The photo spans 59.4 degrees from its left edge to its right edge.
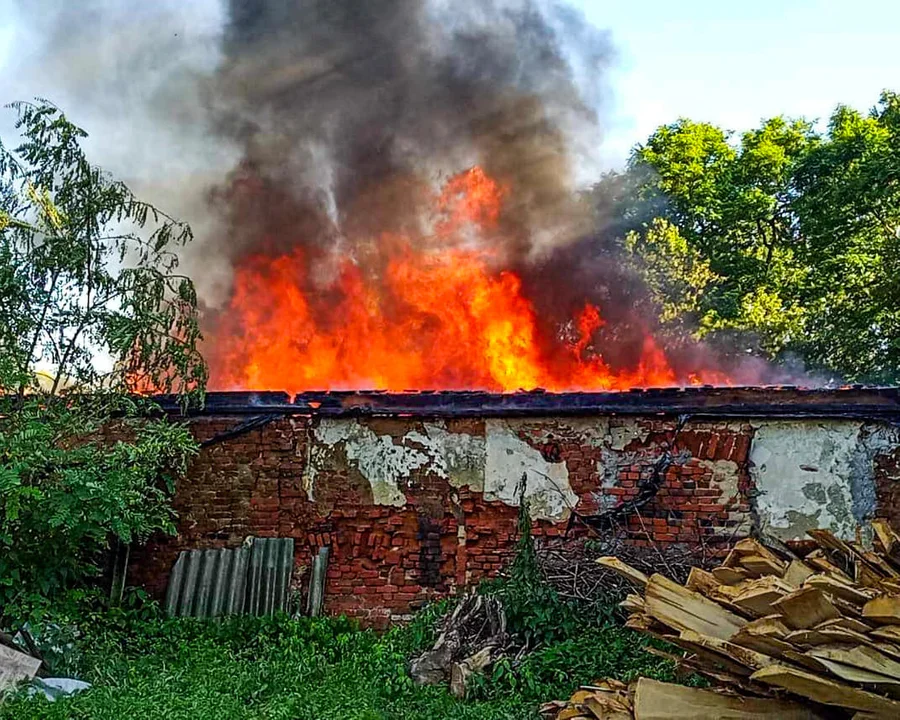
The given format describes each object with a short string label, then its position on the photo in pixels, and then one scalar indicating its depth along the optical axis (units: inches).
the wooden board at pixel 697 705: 180.5
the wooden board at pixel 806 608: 177.3
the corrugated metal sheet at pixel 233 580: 332.8
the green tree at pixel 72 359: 261.1
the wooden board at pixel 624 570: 233.8
